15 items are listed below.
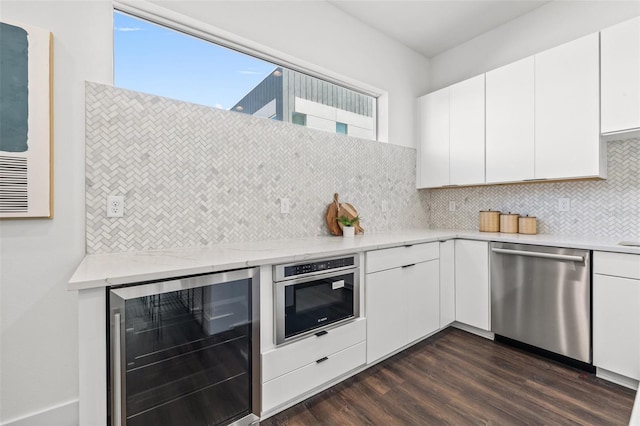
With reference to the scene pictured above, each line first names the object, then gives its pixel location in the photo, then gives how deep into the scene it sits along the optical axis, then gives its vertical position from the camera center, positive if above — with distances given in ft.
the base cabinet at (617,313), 6.02 -2.16
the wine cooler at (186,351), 3.68 -1.99
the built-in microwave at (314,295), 5.15 -1.62
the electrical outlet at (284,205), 7.53 +0.18
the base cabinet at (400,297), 6.67 -2.15
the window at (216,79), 5.90 +3.27
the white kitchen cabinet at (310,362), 5.05 -2.90
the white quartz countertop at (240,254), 3.73 -0.76
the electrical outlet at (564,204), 8.47 +0.23
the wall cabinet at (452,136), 9.49 +2.66
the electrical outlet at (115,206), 5.31 +0.11
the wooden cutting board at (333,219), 8.32 -0.21
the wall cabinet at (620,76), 6.55 +3.14
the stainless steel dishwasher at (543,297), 6.66 -2.12
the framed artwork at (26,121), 4.49 +1.44
